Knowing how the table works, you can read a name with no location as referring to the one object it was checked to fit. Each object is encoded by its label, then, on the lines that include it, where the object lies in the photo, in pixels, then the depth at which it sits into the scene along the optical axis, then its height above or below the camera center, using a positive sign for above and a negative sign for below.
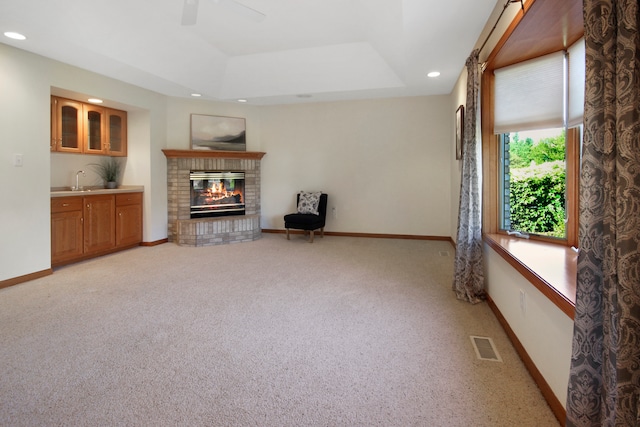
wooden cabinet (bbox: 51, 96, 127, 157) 4.30 +1.10
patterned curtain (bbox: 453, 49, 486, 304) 2.99 -0.05
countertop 4.18 +0.25
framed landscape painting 6.11 +1.39
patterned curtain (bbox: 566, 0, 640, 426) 0.92 -0.07
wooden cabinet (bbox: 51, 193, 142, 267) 4.15 -0.24
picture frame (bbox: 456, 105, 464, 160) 4.23 +1.02
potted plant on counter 5.27 +0.57
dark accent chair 5.84 -0.24
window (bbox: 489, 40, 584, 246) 2.35 +0.50
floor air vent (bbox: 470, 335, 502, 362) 2.12 -0.92
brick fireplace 5.68 -0.14
